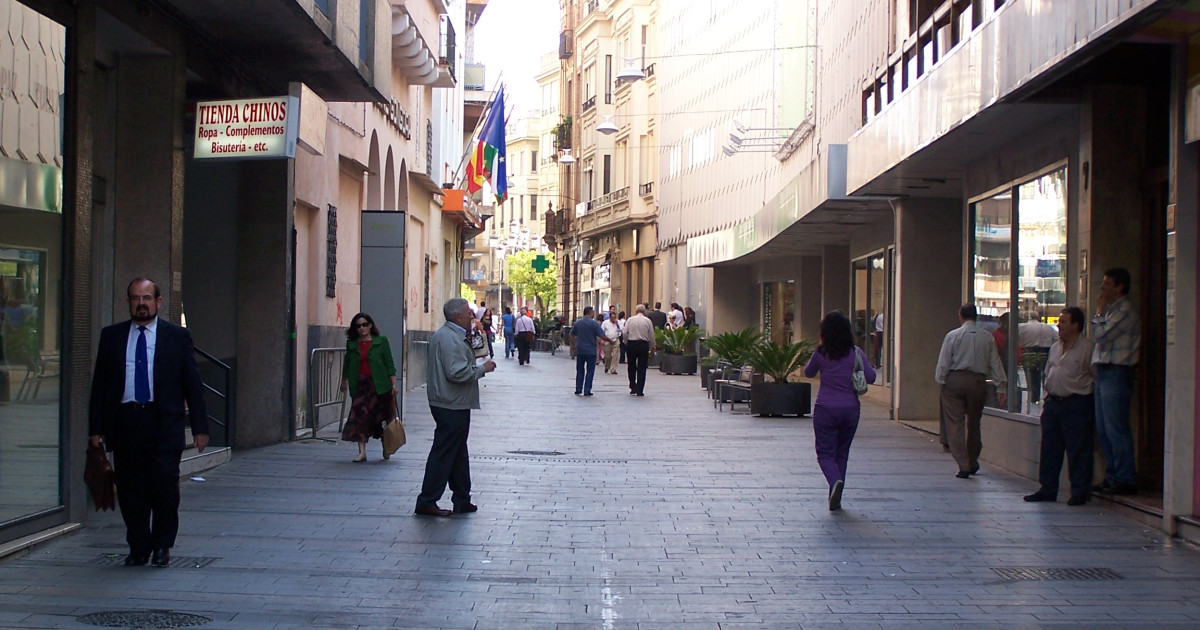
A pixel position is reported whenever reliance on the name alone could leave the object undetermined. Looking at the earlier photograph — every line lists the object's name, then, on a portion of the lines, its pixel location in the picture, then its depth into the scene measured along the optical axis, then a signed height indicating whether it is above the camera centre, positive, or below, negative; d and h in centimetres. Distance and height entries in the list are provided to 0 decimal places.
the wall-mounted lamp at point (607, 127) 4856 +672
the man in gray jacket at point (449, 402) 1044 -70
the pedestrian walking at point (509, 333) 4819 -75
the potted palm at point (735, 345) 2286 -51
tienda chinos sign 1252 +167
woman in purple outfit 1127 -68
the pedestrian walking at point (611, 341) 3531 -70
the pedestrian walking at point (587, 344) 2559 -58
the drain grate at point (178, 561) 826 -157
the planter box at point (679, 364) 3622 -132
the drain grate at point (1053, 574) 831 -157
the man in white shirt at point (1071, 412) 1133 -77
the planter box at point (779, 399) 2125 -129
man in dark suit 807 -66
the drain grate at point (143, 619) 665 -156
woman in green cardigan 1405 -73
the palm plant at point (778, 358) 2103 -65
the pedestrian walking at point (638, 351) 2608 -70
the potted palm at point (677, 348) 3638 -90
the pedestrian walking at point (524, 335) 4191 -69
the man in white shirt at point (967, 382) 1327 -62
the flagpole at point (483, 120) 3353 +478
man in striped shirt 1086 -38
